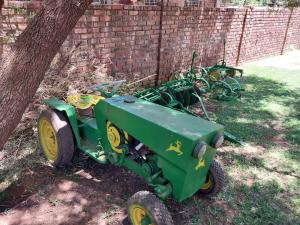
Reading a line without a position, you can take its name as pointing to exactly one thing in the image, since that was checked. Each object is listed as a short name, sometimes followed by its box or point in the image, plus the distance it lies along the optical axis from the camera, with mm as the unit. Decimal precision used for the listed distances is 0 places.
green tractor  1908
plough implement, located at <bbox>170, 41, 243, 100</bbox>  4951
